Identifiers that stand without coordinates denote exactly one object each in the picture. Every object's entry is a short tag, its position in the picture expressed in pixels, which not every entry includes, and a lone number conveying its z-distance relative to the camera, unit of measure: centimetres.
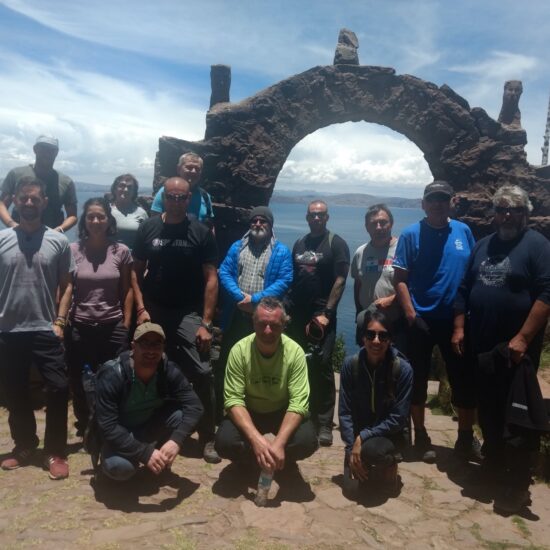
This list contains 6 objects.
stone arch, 803
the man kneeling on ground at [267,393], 389
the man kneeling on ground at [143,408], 372
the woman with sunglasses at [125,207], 536
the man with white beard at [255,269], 483
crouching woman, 389
